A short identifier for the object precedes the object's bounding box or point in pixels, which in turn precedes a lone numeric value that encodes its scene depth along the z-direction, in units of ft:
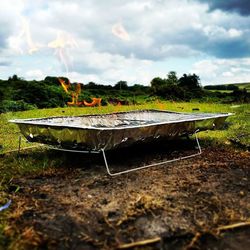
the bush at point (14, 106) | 34.11
